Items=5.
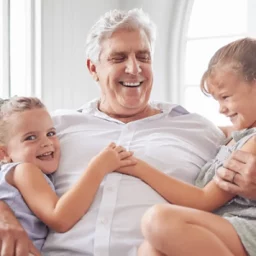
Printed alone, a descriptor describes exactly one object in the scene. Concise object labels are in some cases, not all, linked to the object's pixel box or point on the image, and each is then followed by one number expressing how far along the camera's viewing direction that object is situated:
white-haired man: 1.36
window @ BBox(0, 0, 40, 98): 2.18
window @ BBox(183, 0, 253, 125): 2.50
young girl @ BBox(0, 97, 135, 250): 1.35
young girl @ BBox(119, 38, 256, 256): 1.15
